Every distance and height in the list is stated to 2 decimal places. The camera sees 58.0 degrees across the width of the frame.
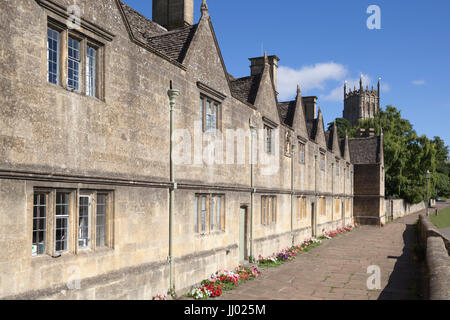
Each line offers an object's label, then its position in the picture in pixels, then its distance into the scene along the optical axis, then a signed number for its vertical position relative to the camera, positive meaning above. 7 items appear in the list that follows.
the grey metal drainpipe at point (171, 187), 10.70 -0.34
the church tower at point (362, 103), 124.49 +22.11
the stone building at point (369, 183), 40.07 -0.91
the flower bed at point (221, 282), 11.21 -3.33
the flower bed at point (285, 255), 16.81 -3.70
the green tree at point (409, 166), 49.44 +0.99
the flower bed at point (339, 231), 27.33 -4.39
